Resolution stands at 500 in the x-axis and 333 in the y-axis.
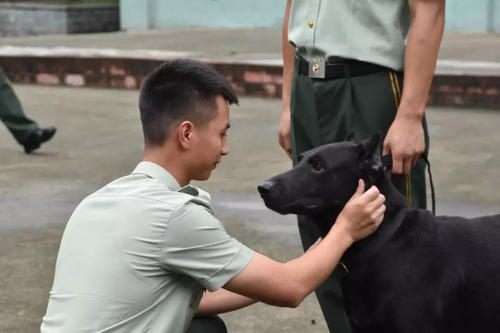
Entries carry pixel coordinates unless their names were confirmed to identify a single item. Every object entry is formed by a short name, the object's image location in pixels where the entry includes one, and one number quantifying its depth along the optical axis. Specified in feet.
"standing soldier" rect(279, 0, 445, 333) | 16.68
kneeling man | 13.91
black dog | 15.82
